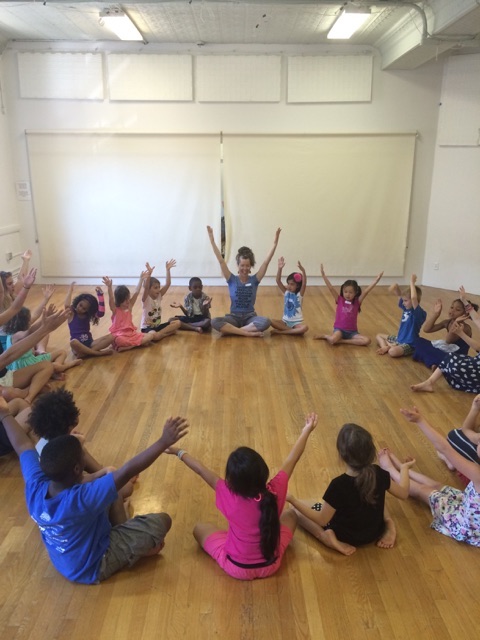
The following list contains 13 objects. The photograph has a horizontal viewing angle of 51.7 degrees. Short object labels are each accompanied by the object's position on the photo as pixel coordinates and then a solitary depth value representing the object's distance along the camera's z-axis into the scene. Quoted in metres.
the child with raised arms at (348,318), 4.70
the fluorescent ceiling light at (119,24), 5.09
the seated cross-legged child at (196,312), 5.05
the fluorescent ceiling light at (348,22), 4.88
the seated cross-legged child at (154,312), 4.76
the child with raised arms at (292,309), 4.93
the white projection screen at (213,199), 6.69
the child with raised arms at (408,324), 4.32
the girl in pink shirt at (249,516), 1.79
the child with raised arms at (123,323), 4.45
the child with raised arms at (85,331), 4.23
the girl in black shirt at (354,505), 1.95
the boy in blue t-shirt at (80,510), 1.69
